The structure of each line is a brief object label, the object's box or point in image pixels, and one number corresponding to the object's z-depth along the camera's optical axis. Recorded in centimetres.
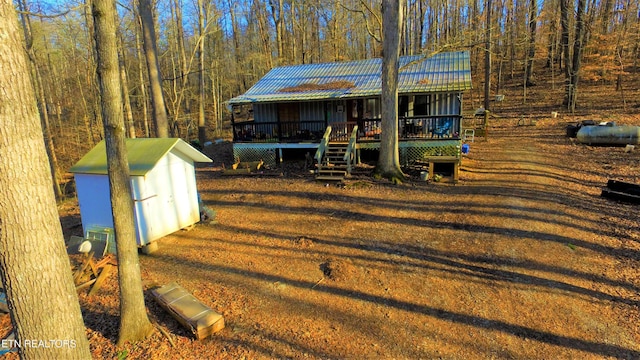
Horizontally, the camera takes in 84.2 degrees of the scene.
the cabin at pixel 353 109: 1448
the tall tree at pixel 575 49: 2256
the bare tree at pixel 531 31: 2924
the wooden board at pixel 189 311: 525
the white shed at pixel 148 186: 834
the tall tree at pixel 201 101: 2314
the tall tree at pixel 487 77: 2421
